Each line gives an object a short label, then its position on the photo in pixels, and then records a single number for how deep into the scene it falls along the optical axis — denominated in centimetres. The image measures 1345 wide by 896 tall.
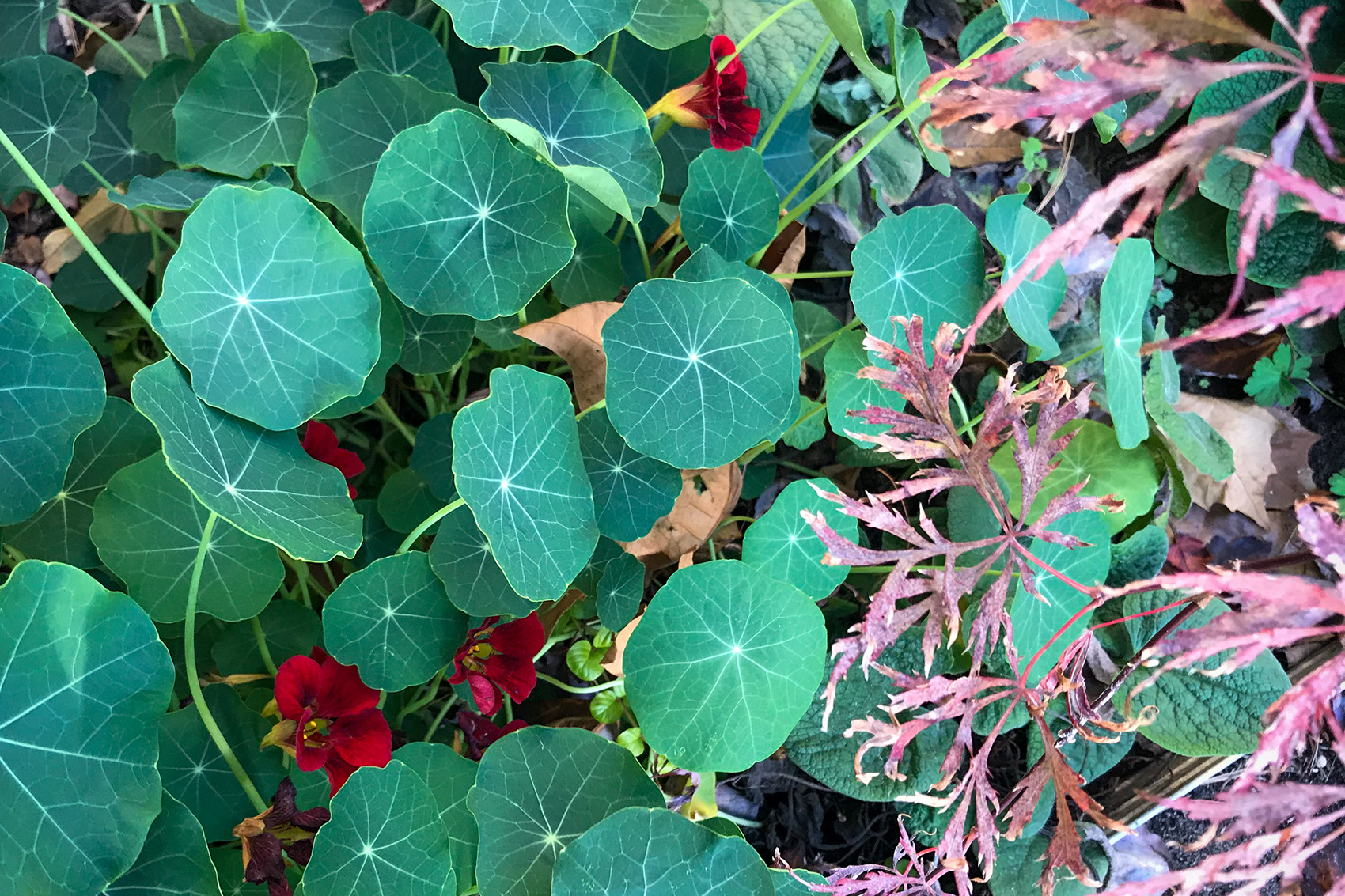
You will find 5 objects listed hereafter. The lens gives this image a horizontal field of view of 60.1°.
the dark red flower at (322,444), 40
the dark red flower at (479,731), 40
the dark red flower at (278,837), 34
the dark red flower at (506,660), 39
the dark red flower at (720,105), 40
